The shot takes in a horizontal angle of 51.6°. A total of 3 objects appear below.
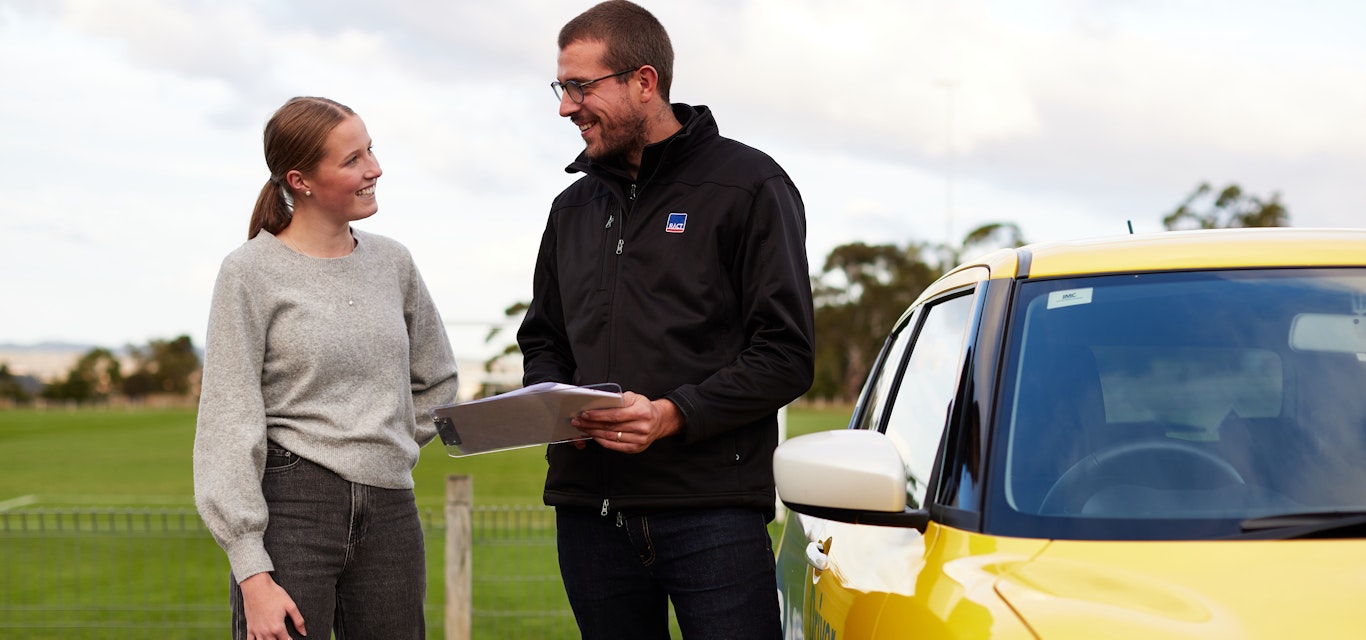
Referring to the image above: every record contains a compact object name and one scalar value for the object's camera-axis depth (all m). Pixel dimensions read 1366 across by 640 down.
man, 3.26
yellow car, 2.18
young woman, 3.10
